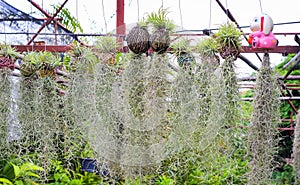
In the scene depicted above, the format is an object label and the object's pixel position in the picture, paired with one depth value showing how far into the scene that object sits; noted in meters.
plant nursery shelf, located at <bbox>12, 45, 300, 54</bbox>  1.51
